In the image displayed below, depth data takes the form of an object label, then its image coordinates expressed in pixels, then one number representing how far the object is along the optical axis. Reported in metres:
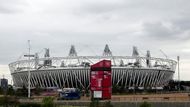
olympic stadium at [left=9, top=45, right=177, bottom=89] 160.00
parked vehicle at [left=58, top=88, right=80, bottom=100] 77.66
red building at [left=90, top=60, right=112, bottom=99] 47.59
